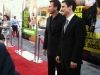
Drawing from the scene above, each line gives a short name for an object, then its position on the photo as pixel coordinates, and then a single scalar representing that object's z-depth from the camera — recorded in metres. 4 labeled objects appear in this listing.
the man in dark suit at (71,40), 1.27
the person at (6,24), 4.07
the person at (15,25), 6.02
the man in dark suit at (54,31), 1.56
